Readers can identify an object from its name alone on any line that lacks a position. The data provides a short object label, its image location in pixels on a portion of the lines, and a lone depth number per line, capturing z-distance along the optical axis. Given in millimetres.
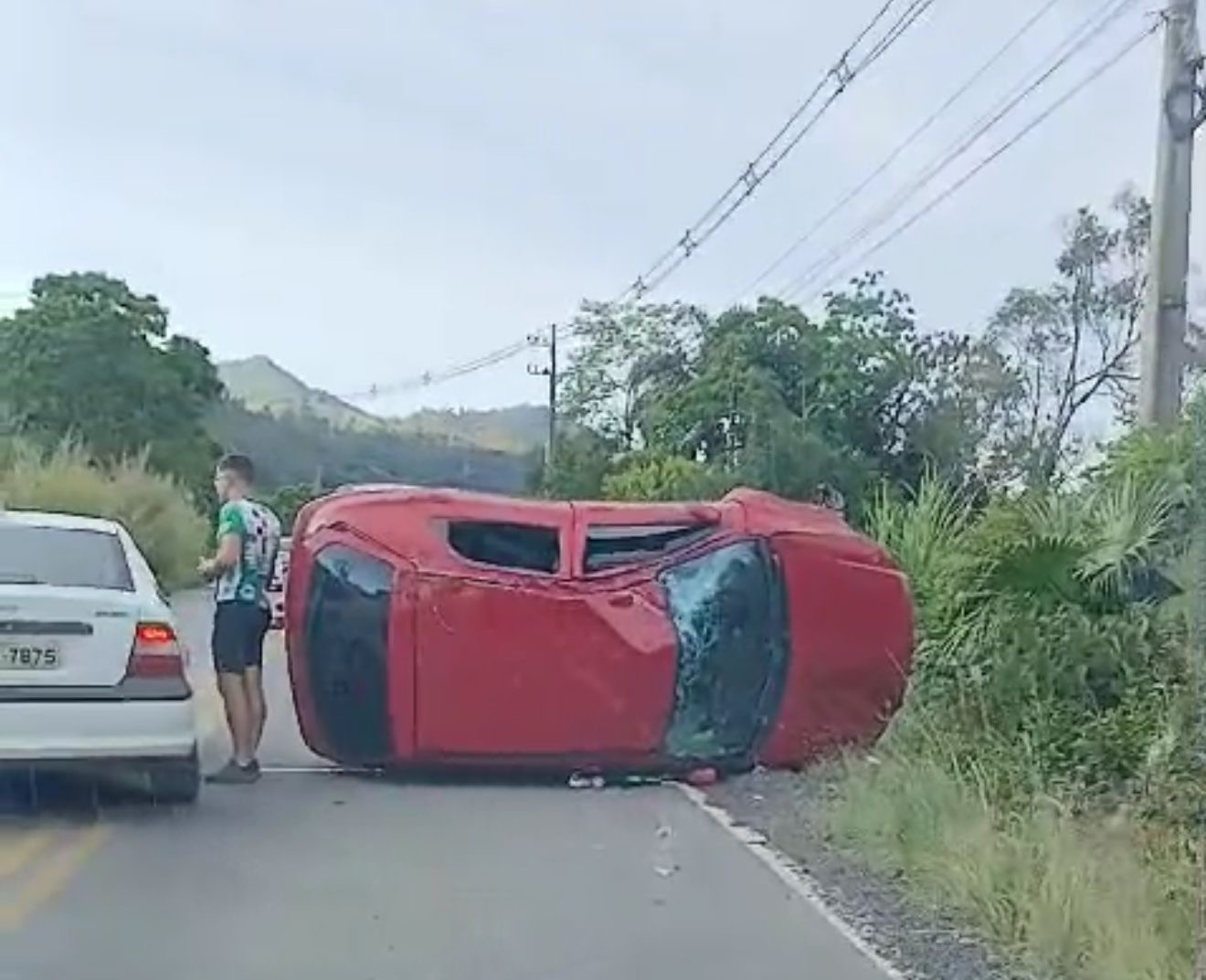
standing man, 11727
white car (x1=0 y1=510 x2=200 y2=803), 9812
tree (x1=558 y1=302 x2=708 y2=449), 47469
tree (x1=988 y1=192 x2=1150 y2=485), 29172
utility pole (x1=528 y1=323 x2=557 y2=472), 53034
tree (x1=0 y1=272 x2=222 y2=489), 51375
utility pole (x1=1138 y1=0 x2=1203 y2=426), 16391
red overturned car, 12016
